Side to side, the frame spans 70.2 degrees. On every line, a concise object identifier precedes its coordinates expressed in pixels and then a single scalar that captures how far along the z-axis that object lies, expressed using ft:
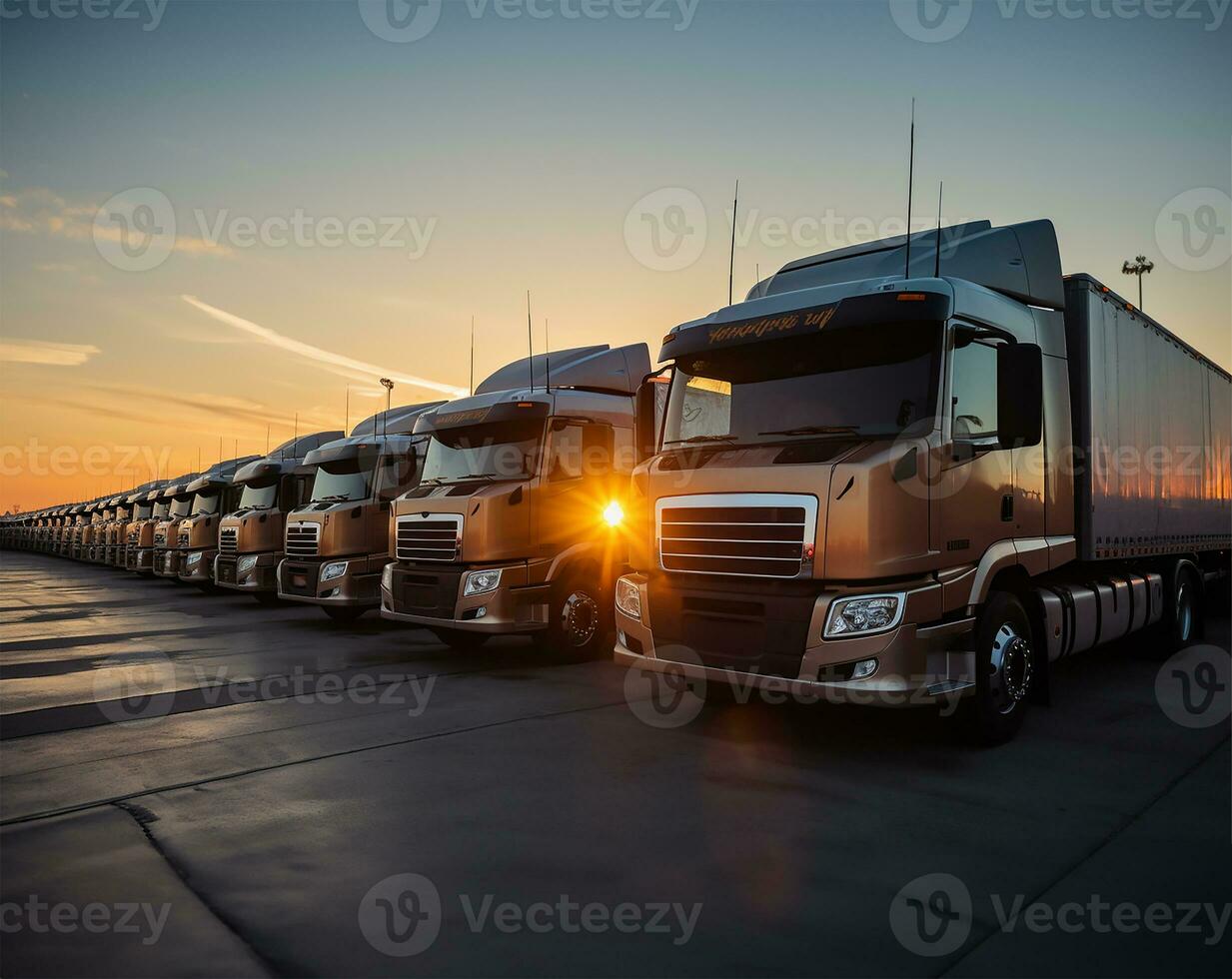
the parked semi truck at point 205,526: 66.39
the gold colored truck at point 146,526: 83.05
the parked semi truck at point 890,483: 17.15
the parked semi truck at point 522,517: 29.66
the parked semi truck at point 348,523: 41.27
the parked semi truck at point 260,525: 53.83
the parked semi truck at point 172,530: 72.54
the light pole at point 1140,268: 111.45
